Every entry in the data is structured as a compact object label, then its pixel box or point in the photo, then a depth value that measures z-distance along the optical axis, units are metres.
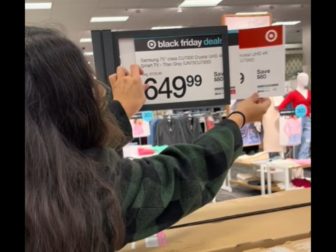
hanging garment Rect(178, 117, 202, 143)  4.06
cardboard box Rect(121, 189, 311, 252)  0.84
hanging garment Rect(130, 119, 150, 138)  3.63
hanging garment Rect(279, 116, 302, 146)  3.56
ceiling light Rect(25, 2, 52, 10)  5.83
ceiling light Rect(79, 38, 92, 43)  9.55
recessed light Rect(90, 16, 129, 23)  7.40
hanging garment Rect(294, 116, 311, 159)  3.82
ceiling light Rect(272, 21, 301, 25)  9.09
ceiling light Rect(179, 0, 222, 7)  6.39
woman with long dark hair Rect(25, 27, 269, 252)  0.52
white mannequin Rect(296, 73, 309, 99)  3.82
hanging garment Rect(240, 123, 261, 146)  3.66
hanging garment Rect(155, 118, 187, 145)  4.05
